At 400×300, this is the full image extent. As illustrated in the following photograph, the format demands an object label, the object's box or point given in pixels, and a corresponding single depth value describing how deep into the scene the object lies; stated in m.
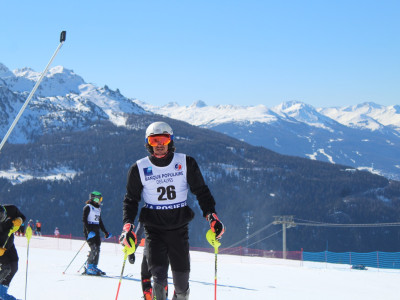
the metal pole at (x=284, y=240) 71.78
